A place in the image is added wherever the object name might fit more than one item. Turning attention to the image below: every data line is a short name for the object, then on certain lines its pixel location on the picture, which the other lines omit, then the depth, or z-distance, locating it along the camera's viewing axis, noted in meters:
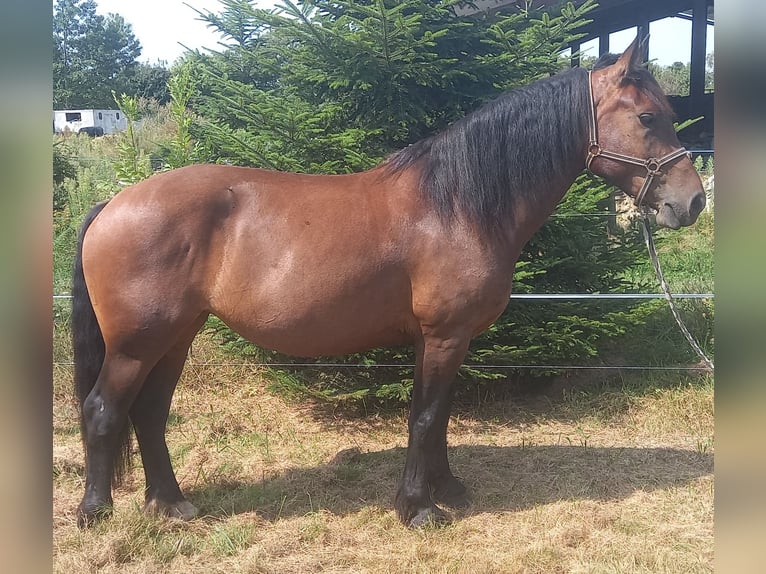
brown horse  2.47
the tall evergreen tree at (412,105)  3.77
